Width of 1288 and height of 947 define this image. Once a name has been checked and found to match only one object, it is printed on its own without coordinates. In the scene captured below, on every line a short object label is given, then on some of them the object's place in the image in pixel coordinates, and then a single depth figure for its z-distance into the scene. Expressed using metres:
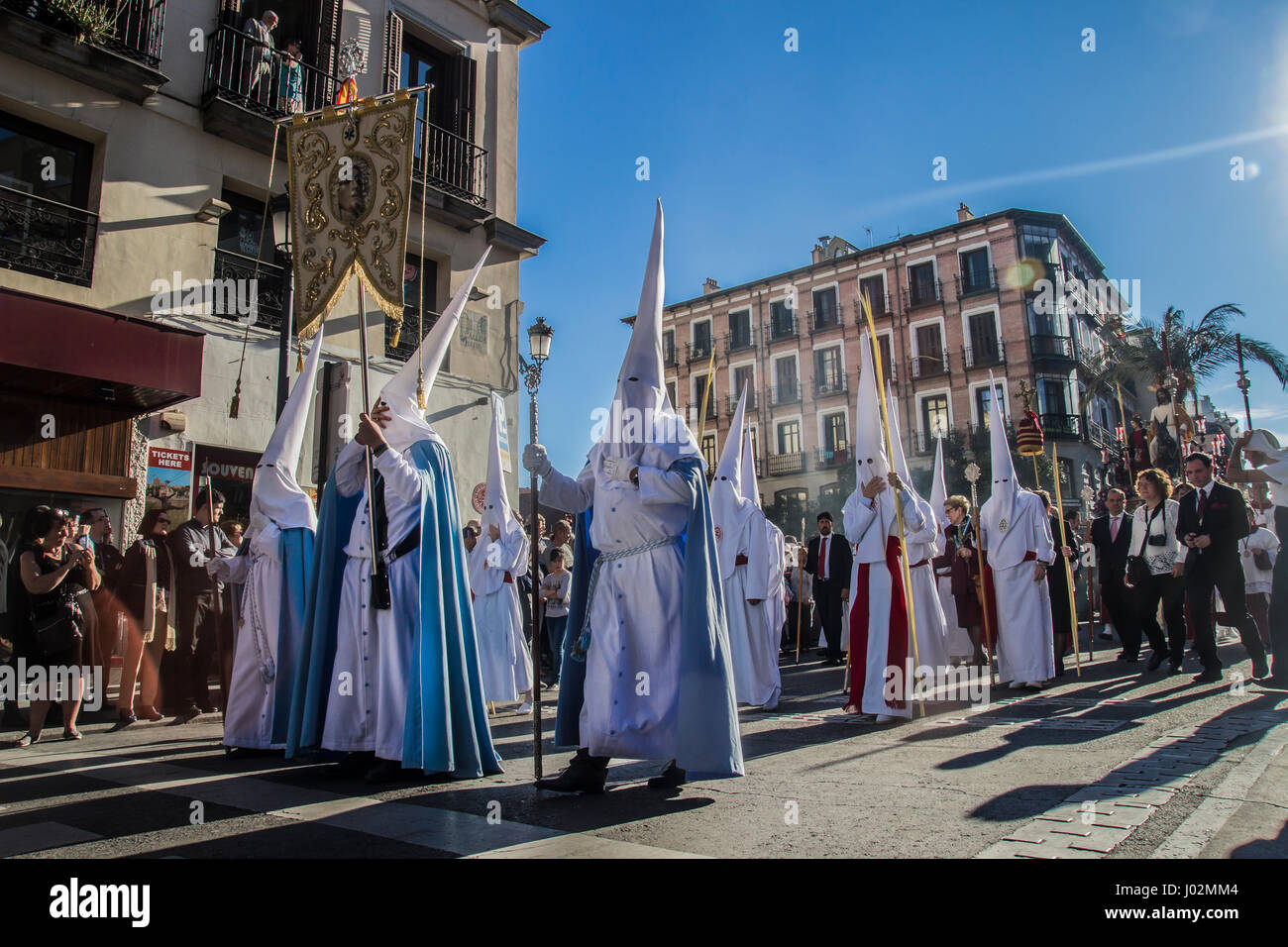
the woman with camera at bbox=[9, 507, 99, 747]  6.57
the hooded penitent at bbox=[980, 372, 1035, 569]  8.96
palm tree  21.09
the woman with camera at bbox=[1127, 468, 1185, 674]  8.95
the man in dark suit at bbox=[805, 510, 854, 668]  12.46
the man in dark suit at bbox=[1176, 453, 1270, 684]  7.63
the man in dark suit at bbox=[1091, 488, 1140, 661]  11.02
